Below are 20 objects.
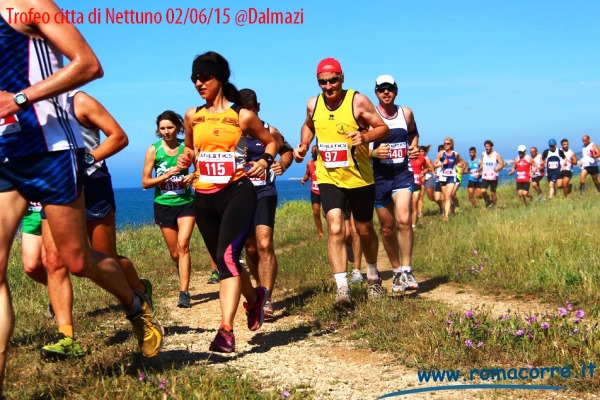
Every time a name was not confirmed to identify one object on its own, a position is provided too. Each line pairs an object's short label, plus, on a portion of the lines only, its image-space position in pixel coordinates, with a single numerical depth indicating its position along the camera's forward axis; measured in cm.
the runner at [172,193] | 850
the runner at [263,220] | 743
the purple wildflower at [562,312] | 527
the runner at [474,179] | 2239
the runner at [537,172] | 2475
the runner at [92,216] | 539
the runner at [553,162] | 2294
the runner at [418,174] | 1719
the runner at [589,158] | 2323
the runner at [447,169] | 1888
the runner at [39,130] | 390
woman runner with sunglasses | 575
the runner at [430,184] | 1918
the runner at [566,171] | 2303
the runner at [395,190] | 848
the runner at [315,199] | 1442
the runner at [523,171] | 2230
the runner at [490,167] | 2175
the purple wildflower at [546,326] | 512
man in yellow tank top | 724
